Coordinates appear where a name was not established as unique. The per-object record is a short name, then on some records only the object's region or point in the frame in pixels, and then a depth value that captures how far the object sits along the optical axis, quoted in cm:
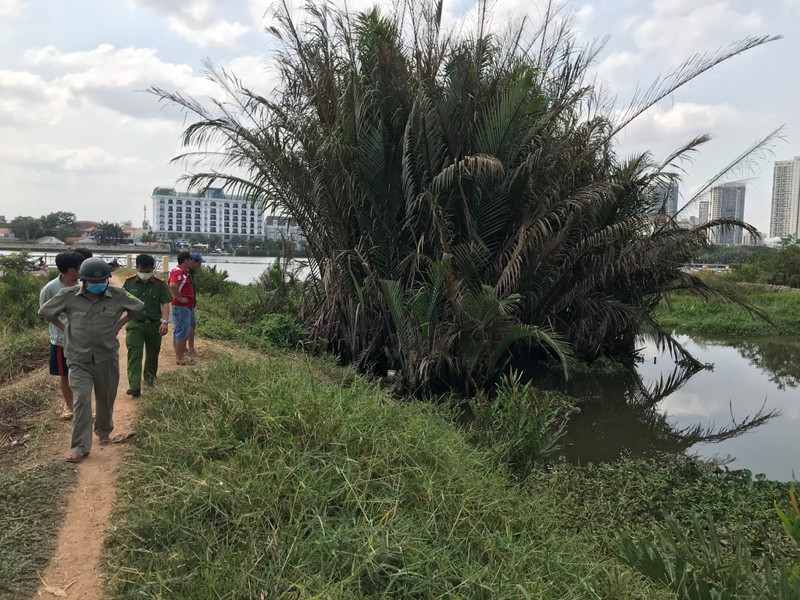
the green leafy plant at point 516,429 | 464
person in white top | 450
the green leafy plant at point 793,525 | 216
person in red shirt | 618
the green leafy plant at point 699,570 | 231
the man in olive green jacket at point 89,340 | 393
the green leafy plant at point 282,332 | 857
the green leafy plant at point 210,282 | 1545
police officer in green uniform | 505
